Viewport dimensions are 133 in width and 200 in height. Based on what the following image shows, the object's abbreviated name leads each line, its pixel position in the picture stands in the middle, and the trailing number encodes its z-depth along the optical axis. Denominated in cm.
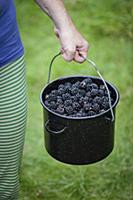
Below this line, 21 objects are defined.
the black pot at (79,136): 127
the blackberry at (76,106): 131
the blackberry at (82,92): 136
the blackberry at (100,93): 136
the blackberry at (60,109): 130
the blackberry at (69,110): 129
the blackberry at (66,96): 134
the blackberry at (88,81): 141
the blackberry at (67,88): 137
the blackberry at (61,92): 137
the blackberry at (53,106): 133
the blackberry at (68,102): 132
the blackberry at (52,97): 136
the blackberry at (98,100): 132
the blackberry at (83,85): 139
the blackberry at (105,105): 131
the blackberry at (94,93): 135
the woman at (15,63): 123
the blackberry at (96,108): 130
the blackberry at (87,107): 130
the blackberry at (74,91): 136
